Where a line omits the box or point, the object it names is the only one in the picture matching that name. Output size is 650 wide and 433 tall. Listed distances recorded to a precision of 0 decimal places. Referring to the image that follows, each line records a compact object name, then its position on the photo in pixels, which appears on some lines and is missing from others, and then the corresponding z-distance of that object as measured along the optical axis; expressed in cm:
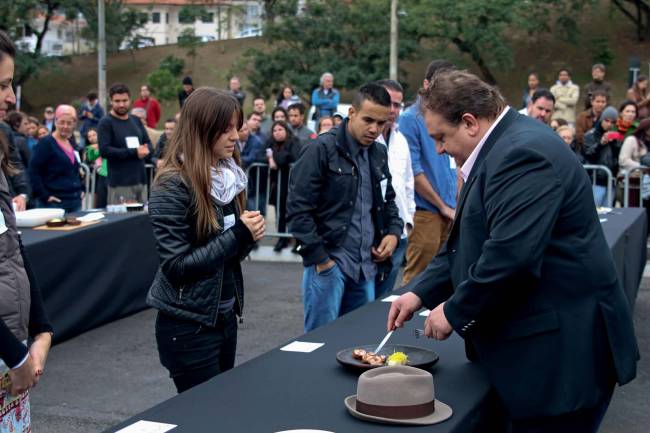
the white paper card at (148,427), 240
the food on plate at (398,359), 291
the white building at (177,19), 6359
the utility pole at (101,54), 2189
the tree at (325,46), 2986
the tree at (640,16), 3350
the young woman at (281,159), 1036
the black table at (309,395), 244
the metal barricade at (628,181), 950
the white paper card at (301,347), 327
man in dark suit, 244
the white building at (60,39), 5476
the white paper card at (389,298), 422
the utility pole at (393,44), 2423
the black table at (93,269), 637
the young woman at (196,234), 322
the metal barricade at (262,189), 1048
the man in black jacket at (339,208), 456
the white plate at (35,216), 668
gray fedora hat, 243
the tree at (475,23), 2916
